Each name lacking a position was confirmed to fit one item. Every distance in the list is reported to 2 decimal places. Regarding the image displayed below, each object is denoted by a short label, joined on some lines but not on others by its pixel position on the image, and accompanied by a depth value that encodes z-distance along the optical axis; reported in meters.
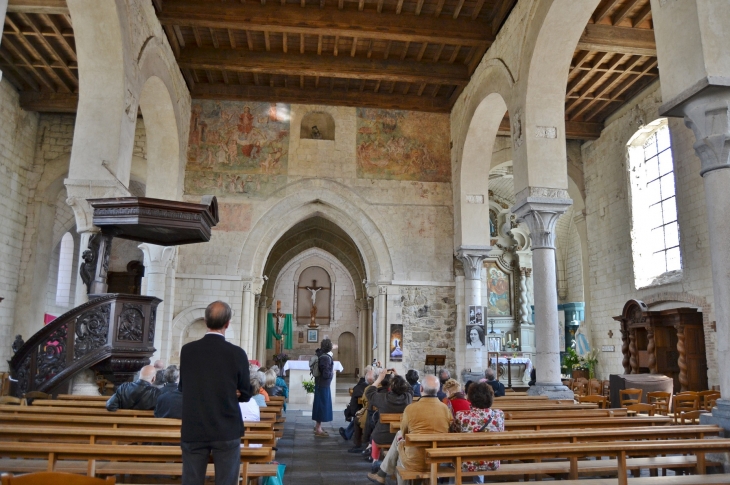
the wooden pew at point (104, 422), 4.47
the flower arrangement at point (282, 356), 12.22
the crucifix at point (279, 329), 24.38
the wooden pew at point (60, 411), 5.07
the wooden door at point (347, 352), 25.86
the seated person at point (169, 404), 4.87
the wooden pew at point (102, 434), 3.82
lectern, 13.10
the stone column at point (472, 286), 13.75
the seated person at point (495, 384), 8.11
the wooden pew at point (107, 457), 3.31
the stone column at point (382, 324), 14.27
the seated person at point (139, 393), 5.28
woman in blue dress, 9.02
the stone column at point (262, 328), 19.64
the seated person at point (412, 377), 7.13
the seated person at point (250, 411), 4.85
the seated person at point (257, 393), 6.17
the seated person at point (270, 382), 8.32
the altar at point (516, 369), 15.75
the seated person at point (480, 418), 4.30
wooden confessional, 11.34
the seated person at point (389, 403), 6.20
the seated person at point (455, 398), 5.28
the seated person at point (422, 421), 4.37
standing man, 3.05
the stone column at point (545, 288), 9.34
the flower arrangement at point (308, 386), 13.34
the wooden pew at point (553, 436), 4.02
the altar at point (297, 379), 13.41
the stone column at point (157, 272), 12.73
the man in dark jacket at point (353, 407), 8.38
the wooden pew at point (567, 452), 3.54
